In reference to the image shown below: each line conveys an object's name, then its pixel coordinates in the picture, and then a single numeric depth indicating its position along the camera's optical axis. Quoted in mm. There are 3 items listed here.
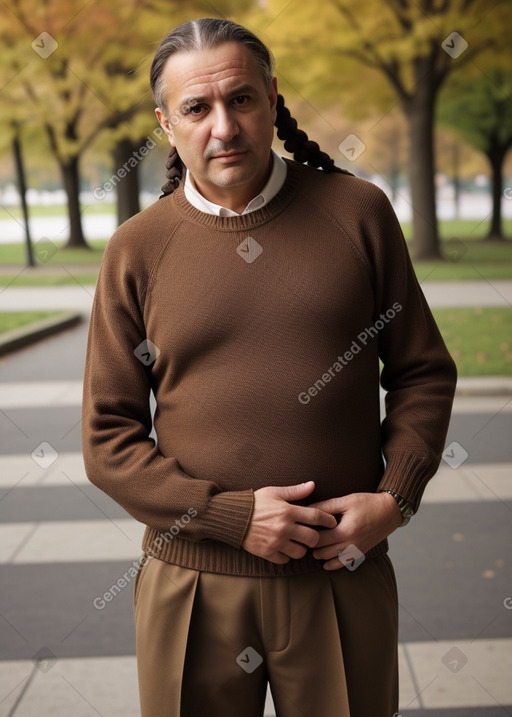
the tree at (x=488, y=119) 21266
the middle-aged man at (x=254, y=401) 1733
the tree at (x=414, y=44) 14688
